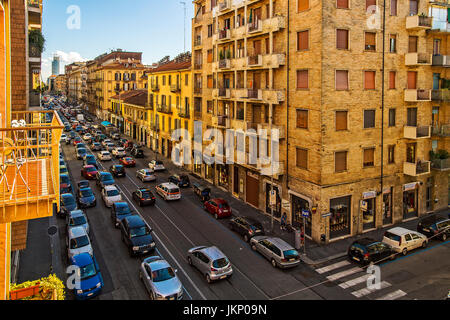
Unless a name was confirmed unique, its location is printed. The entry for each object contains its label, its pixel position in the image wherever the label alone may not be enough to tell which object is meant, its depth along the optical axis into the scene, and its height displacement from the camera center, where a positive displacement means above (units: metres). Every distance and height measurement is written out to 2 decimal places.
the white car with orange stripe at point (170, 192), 33.38 -5.96
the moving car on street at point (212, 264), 18.75 -7.35
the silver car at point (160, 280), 16.44 -7.44
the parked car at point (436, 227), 25.22 -7.14
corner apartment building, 24.41 +1.90
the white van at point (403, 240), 22.67 -7.31
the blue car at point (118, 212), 26.55 -6.39
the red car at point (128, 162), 48.50 -4.45
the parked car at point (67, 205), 28.25 -6.14
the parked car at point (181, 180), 38.97 -5.64
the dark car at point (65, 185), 32.76 -5.21
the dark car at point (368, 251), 20.88 -7.42
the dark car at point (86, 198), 30.89 -6.14
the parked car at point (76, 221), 24.31 -6.41
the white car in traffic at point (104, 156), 51.53 -3.86
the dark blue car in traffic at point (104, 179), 36.16 -5.25
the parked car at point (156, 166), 46.42 -4.82
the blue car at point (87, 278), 16.97 -7.46
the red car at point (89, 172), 41.06 -4.95
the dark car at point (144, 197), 31.56 -6.14
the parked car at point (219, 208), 29.14 -6.64
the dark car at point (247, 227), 24.53 -7.02
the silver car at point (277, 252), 20.41 -7.39
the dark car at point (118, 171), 42.10 -4.94
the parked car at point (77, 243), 20.67 -6.86
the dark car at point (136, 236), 21.59 -6.81
